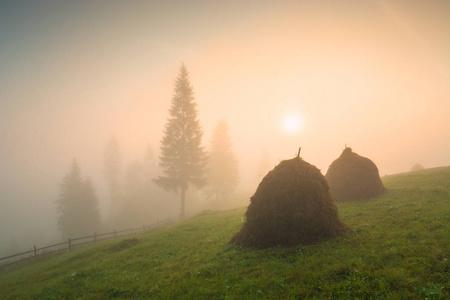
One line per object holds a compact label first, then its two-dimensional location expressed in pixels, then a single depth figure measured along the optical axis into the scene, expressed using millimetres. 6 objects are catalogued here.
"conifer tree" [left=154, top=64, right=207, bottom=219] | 32906
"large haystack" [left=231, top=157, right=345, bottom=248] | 9000
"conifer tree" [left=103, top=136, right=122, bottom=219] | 60094
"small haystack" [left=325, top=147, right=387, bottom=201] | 15164
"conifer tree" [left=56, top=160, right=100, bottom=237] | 39000
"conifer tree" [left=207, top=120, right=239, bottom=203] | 44281
